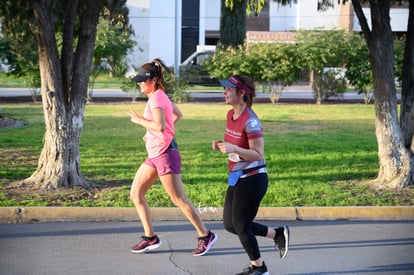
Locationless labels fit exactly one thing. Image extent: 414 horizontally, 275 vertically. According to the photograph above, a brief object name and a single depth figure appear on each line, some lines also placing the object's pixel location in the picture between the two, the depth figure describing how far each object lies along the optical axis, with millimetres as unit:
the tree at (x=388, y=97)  16608
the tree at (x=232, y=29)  57977
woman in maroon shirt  9748
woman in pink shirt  11003
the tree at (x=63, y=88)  15604
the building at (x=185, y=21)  71103
